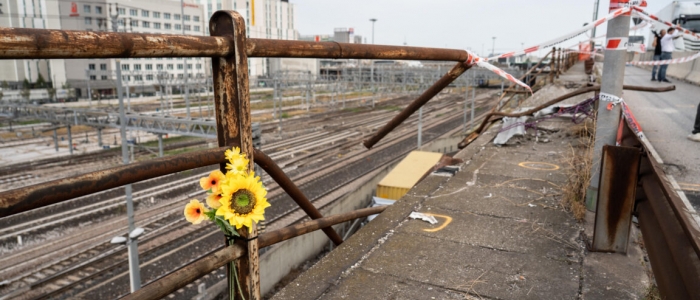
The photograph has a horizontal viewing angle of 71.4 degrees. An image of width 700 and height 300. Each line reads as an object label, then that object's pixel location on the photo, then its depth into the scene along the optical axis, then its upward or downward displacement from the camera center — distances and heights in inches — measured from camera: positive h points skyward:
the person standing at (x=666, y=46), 671.1 +34.8
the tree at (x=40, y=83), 2114.7 -72.8
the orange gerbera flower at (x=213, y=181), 67.1 -15.6
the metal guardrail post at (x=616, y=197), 123.7 -31.9
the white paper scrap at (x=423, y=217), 154.6 -47.0
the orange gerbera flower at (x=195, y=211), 66.3 -19.6
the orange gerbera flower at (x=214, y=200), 66.5 -17.9
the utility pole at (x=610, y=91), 154.9 -6.4
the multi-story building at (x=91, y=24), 1943.9 +184.8
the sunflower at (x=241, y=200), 65.3 -17.9
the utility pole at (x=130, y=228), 508.7 -179.6
